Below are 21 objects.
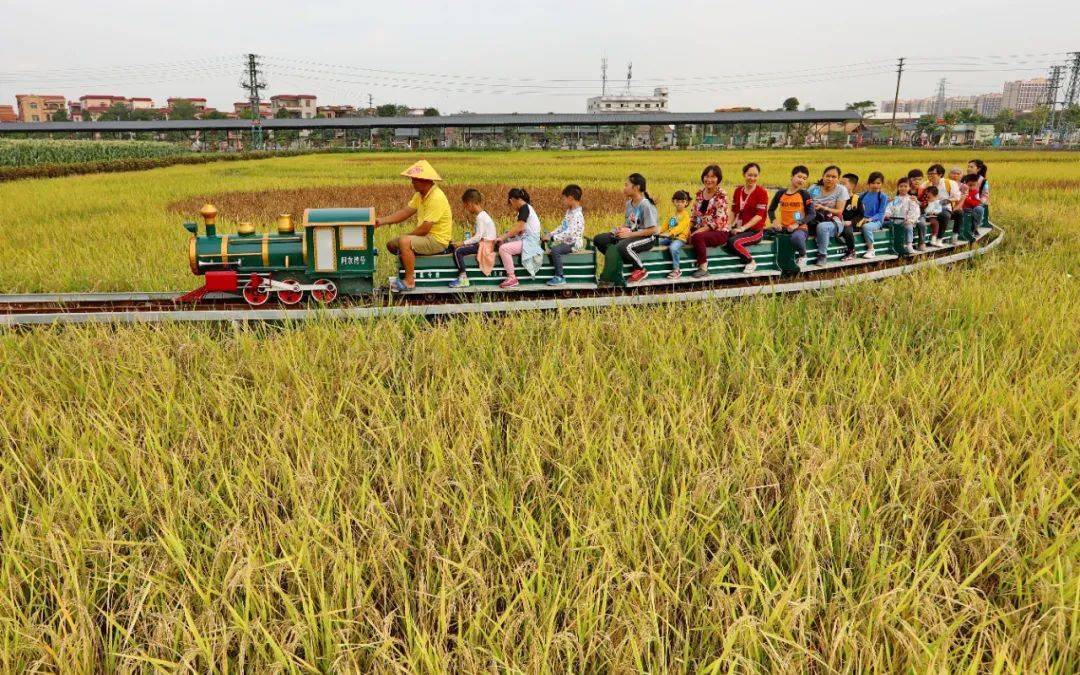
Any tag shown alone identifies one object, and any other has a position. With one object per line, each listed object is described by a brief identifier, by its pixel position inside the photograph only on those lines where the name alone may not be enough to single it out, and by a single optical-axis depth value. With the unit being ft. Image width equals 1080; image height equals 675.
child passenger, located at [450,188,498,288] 18.93
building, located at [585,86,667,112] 446.19
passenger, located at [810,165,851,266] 22.94
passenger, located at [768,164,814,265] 21.97
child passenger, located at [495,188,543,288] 19.12
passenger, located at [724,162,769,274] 21.62
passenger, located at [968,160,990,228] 31.73
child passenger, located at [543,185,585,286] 19.65
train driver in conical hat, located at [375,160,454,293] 18.47
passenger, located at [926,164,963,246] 28.53
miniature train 18.06
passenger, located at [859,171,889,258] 24.77
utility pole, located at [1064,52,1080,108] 302.70
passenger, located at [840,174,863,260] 24.17
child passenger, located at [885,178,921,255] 25.55
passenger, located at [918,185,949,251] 27.76
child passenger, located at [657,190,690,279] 20.56
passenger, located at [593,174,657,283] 19.98
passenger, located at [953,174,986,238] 31.09
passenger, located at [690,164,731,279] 20.93
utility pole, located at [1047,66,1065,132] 308.81
